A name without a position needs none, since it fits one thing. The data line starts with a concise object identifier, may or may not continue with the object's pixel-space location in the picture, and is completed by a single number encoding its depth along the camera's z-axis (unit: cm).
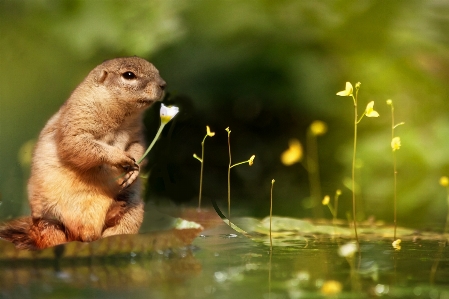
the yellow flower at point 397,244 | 450
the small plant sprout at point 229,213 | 516
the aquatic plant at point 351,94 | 441
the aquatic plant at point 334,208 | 584
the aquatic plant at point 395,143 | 464
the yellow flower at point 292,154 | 688
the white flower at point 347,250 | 360
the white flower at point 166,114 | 427
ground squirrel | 436
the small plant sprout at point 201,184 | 605
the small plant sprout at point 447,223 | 472
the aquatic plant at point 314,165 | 651
